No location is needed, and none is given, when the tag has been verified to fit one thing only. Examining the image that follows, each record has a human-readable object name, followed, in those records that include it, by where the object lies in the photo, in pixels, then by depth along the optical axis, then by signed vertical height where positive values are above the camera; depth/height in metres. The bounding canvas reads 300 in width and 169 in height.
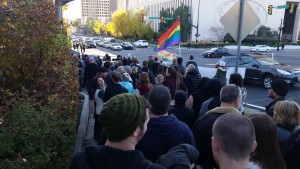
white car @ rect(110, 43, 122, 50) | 51.86 -0.99
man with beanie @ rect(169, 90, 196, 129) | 4.22 -1.01
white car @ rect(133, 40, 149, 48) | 60.89 -0.67
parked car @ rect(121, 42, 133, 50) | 54.81 -1.00
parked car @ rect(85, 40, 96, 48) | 57.17 -0.70
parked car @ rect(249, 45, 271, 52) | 48.91 -1.24
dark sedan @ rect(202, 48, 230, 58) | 39.08 -1.57
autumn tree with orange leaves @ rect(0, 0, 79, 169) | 3.78 -0.87
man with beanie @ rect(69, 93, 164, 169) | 1.77 -0.63
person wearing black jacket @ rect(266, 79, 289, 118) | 4.68 -0.78
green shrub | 3.60 -1.33
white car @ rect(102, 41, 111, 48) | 58.67 -0.73
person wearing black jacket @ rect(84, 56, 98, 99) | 10.96 -1.16
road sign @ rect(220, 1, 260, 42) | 6.19 +0.46
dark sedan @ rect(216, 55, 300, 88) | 14.08 -1.41
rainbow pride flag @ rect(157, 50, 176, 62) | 15.32 -0.79
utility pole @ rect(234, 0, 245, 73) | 5.96 +0.39
